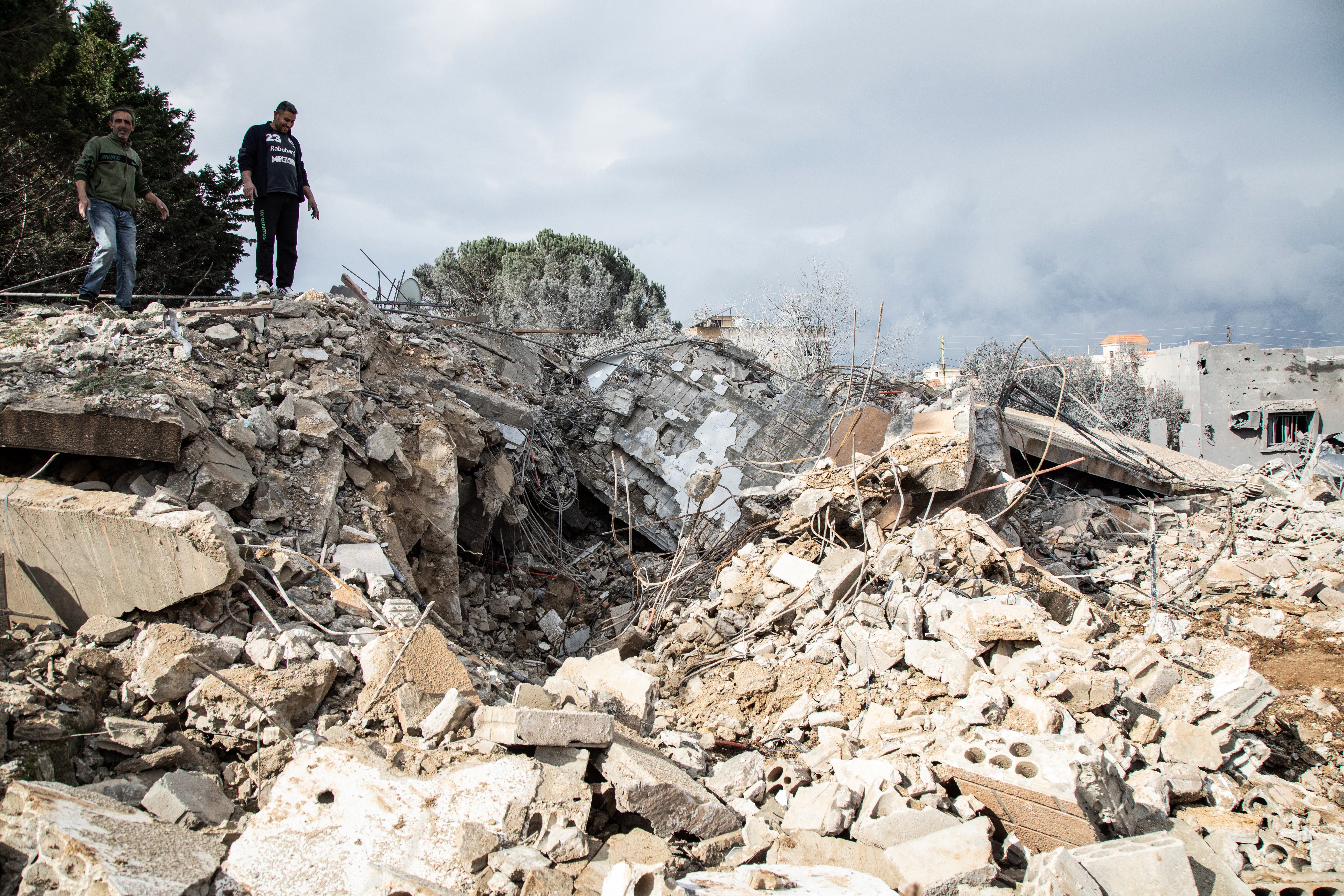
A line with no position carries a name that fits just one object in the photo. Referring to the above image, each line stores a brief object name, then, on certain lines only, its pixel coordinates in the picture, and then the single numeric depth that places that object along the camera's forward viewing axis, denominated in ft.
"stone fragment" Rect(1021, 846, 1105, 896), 7.12
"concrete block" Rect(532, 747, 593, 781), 8.30
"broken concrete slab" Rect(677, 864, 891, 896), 7.27
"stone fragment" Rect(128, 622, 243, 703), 8.77
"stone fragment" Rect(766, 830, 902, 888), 7.89
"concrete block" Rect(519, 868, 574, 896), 6.72
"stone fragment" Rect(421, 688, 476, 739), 8.81
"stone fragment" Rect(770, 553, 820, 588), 16.20
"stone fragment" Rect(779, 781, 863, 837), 8.63
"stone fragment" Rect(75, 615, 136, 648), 9.36
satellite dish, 28.81
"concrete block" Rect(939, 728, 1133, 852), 8.41
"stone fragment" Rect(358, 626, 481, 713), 9.48
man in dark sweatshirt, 19.74
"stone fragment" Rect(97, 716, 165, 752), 8.17
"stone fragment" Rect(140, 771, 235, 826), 7.42
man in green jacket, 16.63
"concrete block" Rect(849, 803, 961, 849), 8.26
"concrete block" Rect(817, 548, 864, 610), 15.24
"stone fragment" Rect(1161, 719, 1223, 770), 10.18
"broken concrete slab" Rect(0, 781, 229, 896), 6.15
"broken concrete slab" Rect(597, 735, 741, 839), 8.07
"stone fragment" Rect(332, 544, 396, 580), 13.19
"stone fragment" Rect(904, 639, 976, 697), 11.96
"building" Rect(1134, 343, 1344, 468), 60.39
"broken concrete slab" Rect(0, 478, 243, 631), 10.03
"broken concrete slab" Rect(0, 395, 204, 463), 11.32
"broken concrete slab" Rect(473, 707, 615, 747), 8.35
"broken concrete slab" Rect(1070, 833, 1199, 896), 7.29
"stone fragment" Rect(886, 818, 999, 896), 7.64
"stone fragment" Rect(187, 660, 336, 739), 8.65
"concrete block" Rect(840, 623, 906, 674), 13.01
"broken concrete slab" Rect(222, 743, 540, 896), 6.98
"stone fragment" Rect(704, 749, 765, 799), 9.63
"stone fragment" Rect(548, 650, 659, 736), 11.32
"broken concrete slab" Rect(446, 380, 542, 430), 22.27
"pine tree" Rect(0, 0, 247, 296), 28.94
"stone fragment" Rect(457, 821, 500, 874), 7.08
